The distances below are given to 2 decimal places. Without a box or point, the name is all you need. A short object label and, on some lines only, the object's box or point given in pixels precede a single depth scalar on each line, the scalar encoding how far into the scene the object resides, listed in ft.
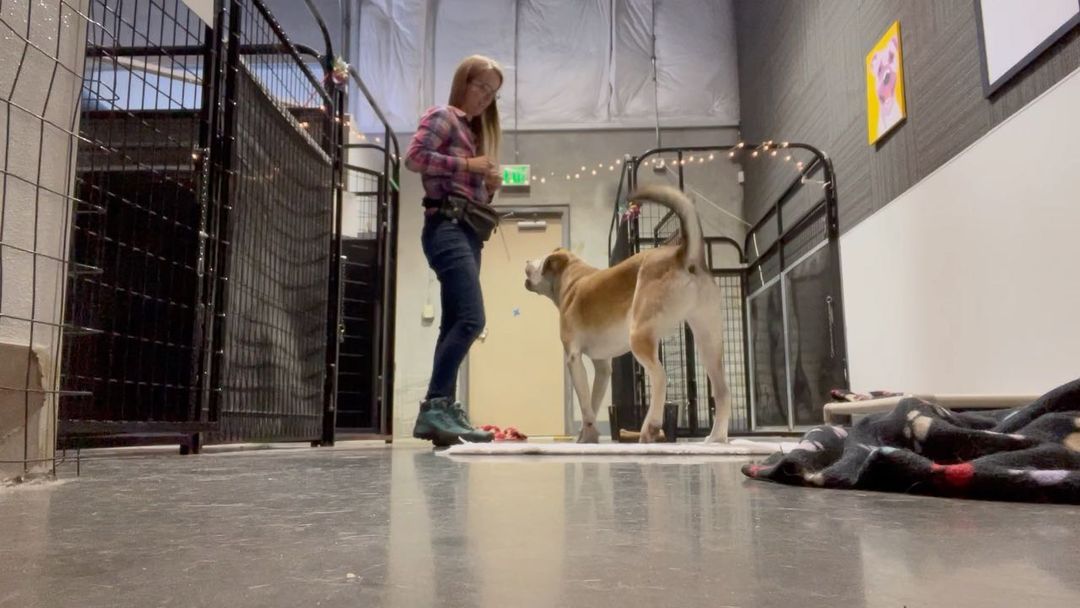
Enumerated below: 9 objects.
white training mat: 7.11
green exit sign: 23.18
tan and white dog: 9.58
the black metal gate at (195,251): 7.54
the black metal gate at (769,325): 13.16
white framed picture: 7.04
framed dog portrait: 10.91
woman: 9.10
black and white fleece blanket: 3.25
